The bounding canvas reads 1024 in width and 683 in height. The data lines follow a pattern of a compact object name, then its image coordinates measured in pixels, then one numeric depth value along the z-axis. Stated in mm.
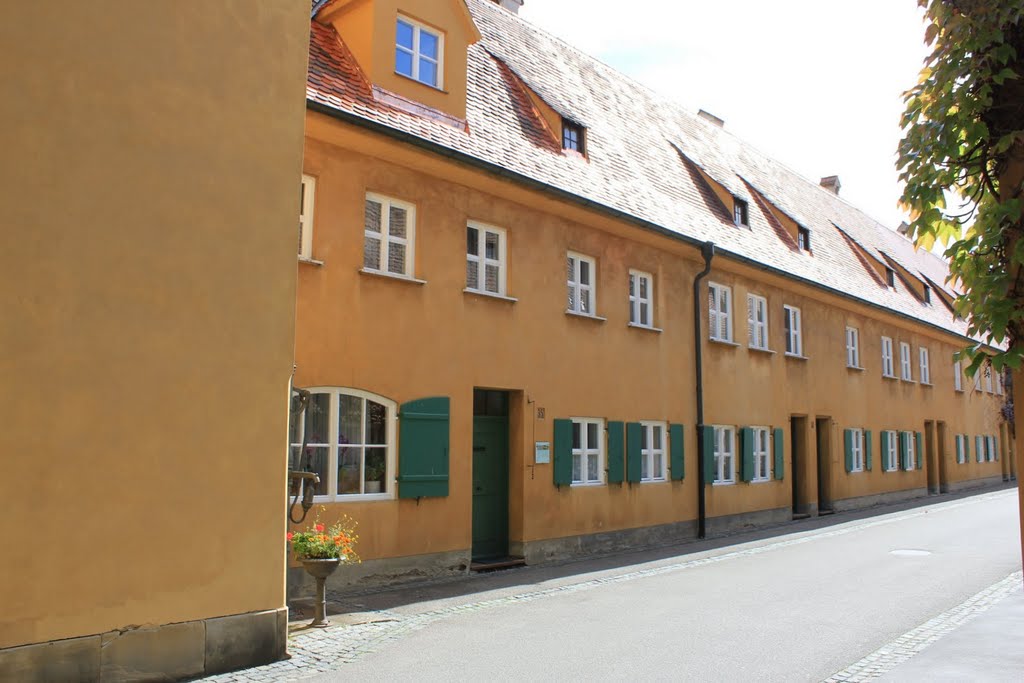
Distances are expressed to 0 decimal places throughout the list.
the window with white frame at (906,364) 28484
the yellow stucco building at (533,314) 10977
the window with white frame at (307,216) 10523
